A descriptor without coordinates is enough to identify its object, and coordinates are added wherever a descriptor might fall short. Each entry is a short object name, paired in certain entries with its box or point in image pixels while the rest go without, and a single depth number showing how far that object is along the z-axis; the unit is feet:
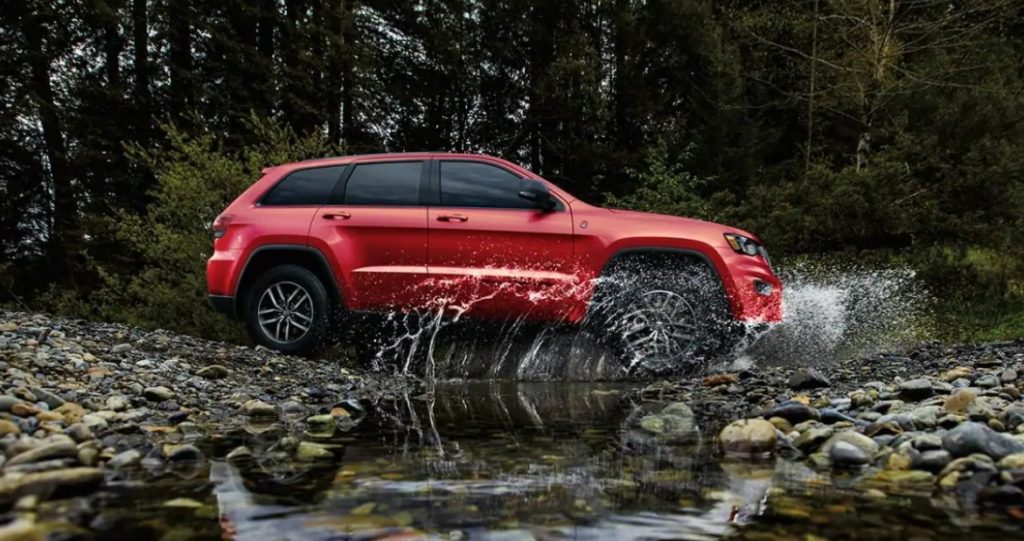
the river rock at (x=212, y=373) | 16.11
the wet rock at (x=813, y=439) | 10.24
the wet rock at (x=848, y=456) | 9.30
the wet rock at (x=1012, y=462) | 8.16
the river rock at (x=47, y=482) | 7.11
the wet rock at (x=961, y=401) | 11.43
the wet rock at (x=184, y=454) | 9.29
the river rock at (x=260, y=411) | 12.97
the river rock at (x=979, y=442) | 8.65
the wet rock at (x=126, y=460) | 8.73
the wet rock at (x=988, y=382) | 14.23
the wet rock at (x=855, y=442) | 9.59
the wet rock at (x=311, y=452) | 9.71
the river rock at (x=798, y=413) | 11.96
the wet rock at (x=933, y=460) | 8.66
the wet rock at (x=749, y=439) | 10.21
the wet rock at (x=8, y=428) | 9.45
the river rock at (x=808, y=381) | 15.58
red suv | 19.38
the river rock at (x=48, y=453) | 8.24
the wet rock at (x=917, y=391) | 13.16
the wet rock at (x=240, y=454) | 9.61
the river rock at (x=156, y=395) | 13.12
